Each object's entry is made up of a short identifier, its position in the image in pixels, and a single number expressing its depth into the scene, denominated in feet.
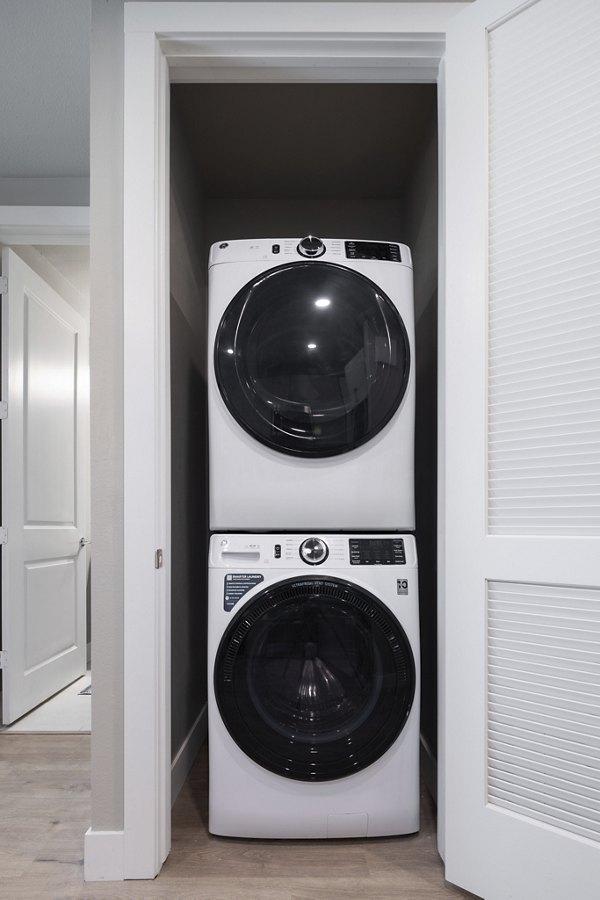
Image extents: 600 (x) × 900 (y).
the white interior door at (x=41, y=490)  9.82
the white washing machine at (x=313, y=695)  5.86
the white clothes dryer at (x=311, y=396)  6.09
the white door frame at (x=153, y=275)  5.36
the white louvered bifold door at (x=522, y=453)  4.76
